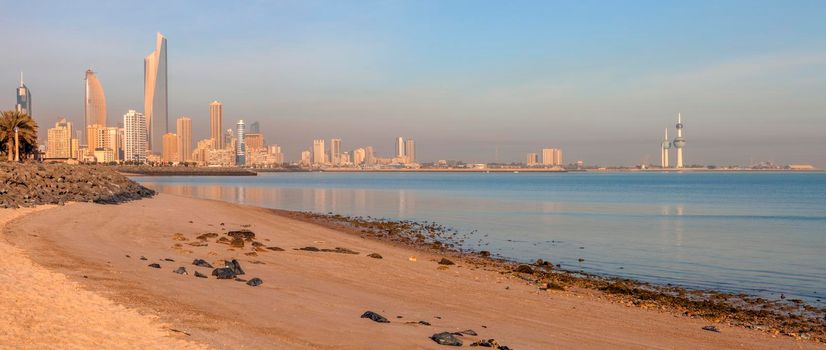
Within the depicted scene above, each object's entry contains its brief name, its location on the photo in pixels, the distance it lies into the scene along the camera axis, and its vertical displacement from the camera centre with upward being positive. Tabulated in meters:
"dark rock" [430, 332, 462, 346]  9.91 -2.69
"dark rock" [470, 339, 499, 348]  10.05 -2.79
